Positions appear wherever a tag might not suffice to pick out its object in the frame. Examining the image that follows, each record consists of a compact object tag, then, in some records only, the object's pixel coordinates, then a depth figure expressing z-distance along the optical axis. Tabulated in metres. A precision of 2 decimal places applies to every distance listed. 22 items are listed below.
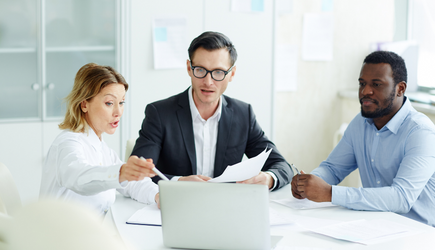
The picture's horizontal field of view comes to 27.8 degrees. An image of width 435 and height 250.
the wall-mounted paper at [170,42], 3.54
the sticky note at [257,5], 3.63
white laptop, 2.19
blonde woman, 2.44
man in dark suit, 2.80
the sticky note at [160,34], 3.54
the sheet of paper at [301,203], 2.52
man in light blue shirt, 2.52
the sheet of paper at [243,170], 2.36
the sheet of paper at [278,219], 2.37
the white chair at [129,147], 2.91
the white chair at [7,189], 2.52
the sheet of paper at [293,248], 2.24
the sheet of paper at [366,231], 2.29
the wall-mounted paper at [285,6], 3.90
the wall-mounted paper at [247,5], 3.60
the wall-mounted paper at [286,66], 4.00
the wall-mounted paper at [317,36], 4.01
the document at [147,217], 2.37
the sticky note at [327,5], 4.00
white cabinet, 3.42
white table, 2.26
